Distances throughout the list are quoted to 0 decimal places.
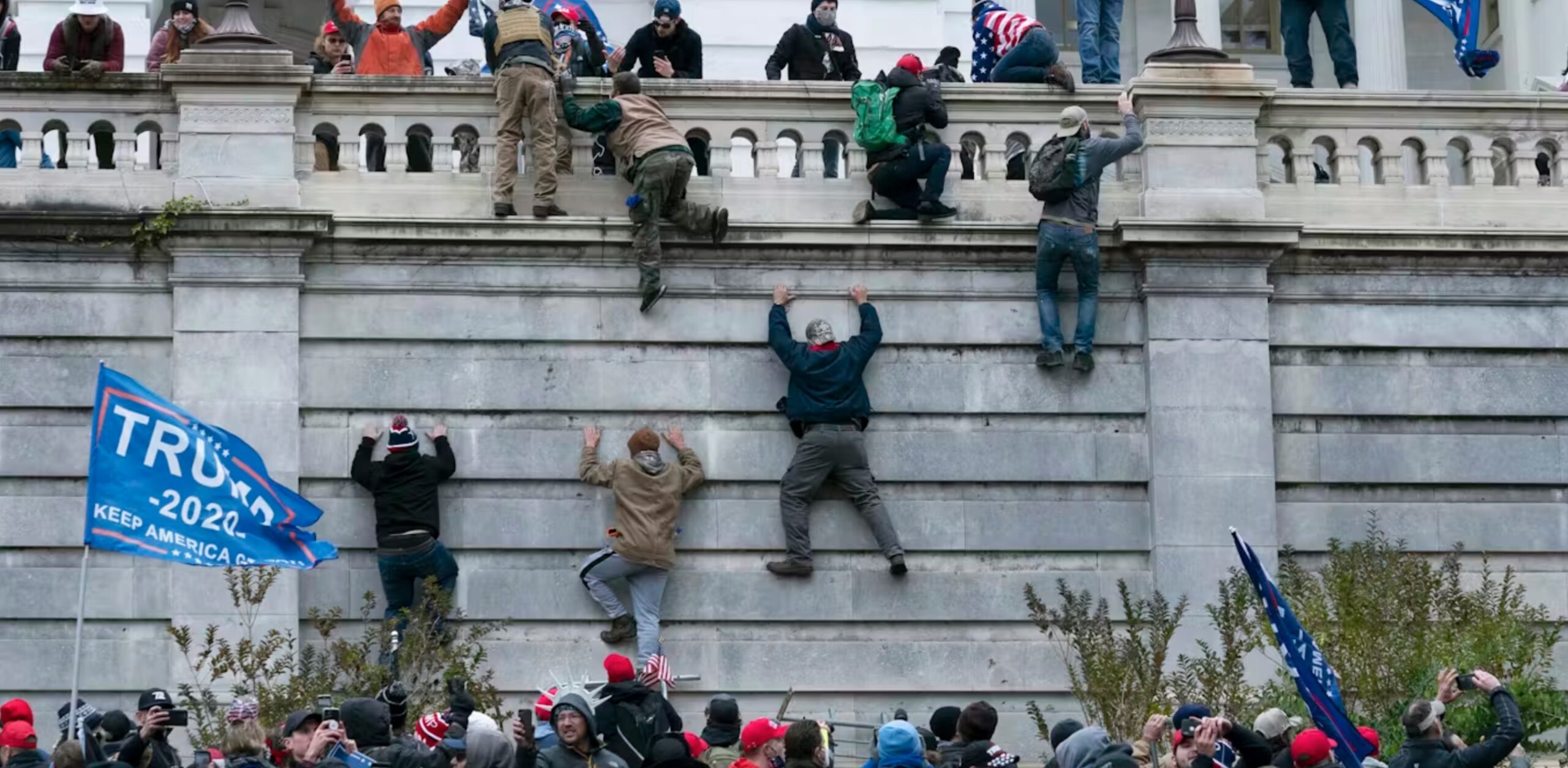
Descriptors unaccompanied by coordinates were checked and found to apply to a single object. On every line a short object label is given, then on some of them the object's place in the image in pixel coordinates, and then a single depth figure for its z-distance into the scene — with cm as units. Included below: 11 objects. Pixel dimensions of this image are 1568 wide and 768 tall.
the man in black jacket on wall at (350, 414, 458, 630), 2725
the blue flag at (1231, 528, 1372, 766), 2097
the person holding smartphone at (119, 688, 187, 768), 2083
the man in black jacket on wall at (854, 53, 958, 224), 2844
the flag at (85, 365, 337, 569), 2305
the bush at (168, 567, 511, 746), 2533
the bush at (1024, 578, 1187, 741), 2525
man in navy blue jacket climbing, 2784
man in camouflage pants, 2798
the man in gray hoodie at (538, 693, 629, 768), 1920
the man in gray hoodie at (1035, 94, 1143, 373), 2814
